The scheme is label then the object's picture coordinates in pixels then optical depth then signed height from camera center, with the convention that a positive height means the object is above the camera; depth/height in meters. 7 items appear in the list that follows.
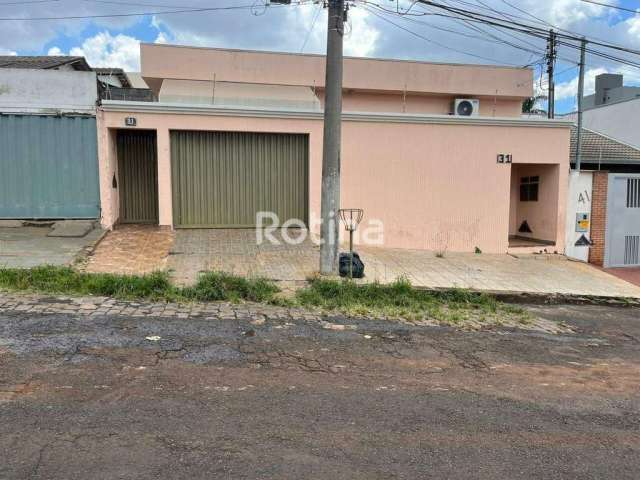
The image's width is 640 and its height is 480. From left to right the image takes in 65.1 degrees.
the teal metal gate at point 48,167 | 11.16 +0.67
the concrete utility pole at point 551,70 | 18.48 +4.90
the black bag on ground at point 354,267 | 9.04 -1.23
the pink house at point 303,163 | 11.82 +0.88
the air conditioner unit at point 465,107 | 16.78 +3.10
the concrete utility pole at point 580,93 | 14.28 +3.28
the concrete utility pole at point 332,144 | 8.73 +0.96
